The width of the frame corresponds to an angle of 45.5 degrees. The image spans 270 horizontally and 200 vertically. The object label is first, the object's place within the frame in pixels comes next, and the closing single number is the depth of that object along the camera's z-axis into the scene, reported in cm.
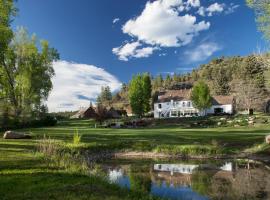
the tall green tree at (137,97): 8719
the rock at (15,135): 3253
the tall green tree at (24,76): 5403
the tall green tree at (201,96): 7631
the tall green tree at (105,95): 18725
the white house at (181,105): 9275
